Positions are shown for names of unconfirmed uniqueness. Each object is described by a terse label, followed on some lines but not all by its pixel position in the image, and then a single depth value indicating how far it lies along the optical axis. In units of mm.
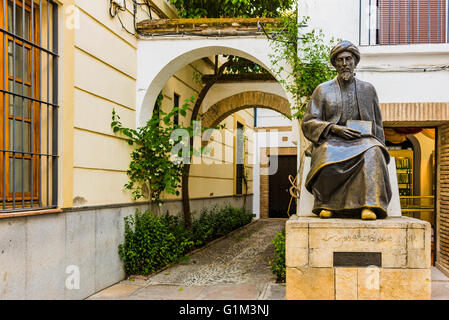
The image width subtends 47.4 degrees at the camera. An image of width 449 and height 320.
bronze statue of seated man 4328
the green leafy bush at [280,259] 6637
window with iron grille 4746
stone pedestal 4109
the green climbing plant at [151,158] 7047
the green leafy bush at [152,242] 6949
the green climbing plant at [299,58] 6629
